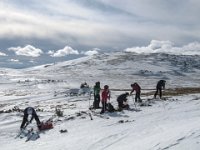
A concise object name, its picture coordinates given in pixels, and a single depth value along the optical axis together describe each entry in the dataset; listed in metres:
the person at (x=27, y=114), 24.30
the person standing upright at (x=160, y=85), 35.75
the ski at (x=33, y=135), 21.85
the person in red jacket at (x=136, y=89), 32.94
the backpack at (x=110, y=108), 27.70
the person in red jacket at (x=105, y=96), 27.83
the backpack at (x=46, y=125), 23.79
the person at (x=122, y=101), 28.91
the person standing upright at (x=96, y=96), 30.36
